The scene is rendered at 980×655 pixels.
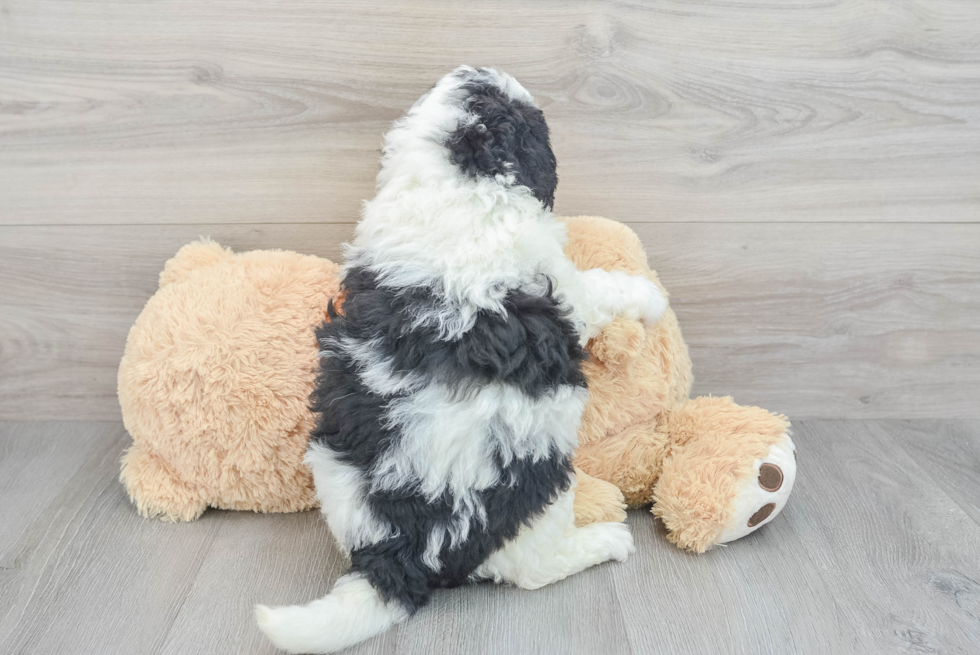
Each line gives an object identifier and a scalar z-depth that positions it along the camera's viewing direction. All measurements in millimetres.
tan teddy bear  1033
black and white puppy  839
